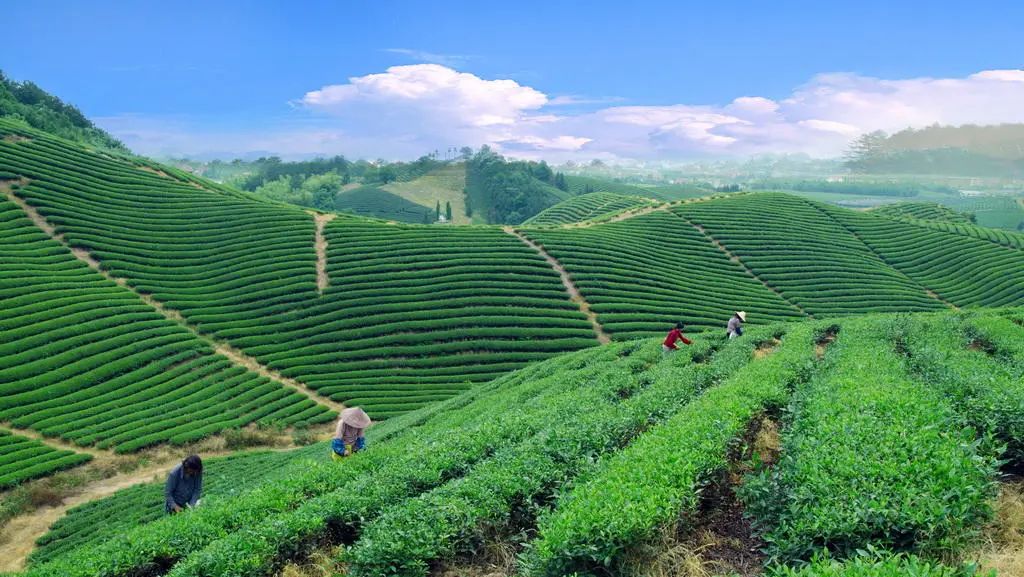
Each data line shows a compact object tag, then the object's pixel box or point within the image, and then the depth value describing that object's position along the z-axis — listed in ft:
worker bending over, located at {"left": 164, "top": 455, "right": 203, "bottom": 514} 36.78
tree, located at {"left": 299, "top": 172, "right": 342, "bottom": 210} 527.40
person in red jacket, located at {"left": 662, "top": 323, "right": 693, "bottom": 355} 69.41
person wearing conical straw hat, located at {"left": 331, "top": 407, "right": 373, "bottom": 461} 41.11
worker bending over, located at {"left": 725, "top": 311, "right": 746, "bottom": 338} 74.66
